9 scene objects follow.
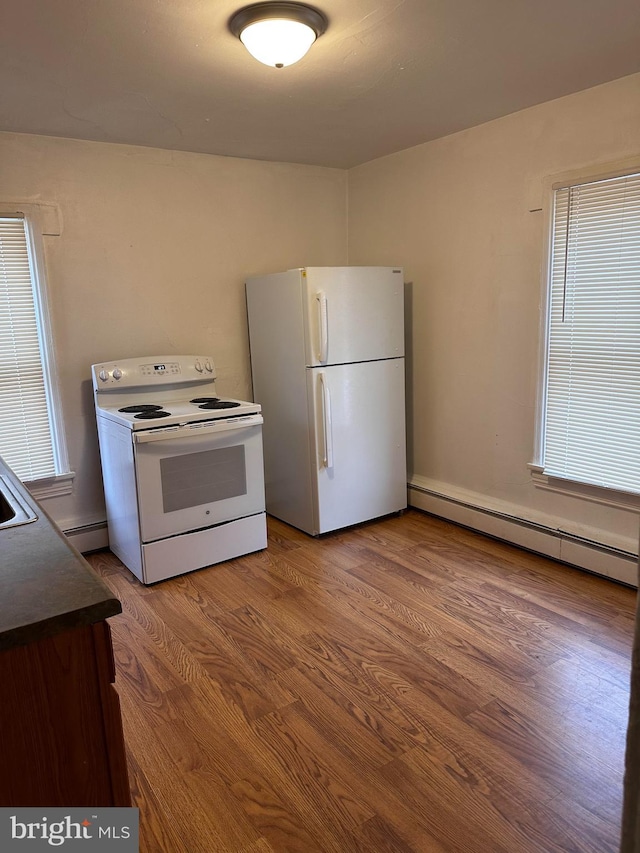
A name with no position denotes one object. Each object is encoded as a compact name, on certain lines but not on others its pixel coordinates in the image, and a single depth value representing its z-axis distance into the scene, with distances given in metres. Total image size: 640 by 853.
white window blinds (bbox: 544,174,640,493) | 2.53
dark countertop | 0.93
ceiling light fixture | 1.80
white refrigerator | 3.20
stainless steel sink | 1.37
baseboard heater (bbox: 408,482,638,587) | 2.71
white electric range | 2.81
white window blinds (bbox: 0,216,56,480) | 2.92
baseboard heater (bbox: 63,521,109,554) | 3.24
